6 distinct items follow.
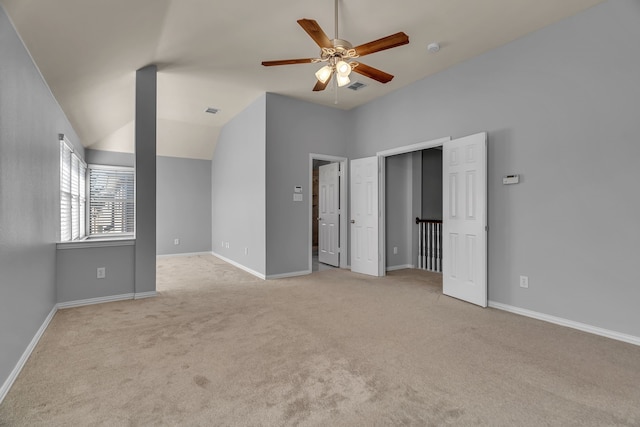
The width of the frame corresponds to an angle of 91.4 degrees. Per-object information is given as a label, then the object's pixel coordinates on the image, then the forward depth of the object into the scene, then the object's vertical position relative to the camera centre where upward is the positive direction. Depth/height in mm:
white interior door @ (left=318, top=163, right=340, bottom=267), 6203 +22
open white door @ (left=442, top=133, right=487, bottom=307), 3703 -53
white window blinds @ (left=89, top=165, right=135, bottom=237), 6863 +359
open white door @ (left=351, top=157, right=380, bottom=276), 5320 -18
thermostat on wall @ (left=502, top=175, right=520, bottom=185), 3476 +398
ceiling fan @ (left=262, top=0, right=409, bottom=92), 2436 +1390
